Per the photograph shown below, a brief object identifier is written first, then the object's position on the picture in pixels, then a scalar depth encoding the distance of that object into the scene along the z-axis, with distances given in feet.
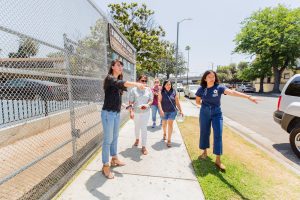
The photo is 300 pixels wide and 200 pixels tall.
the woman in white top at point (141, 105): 15.11
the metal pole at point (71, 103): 11.42
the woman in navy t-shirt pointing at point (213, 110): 13.07
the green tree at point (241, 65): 236.12
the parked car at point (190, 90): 71.98
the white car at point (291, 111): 16.41
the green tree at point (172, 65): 181.64
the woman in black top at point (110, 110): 11.19
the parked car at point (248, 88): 123.24
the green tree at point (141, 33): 83.77
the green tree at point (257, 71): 120.02
